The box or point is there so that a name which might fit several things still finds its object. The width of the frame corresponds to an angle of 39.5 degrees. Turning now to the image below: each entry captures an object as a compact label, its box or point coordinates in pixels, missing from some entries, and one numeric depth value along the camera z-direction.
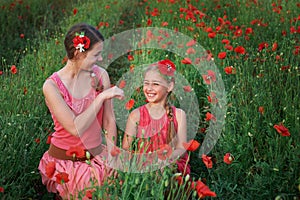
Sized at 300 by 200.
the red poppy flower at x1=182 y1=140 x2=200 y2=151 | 1.88
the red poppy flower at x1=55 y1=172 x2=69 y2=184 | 1.77
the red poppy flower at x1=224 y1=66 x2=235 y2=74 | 2.81
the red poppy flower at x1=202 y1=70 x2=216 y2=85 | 2.94
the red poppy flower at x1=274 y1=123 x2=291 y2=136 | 2.12
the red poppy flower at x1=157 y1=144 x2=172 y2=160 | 2.01
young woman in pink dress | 2.43
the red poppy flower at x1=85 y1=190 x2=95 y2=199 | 1.92
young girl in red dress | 2.57
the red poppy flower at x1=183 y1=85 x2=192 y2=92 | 3.04
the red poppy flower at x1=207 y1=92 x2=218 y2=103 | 2.82
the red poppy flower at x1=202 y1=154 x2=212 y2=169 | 1.89
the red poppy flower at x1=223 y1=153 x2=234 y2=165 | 2.11
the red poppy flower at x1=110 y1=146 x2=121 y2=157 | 1.98
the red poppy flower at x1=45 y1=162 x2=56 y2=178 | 1.84
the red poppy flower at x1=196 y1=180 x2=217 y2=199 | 1.69
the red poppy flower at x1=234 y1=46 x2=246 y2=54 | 3.13
